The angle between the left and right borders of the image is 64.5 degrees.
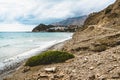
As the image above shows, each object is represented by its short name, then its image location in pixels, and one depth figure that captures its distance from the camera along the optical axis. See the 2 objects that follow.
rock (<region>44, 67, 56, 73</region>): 5.16
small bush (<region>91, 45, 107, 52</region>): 6.76
